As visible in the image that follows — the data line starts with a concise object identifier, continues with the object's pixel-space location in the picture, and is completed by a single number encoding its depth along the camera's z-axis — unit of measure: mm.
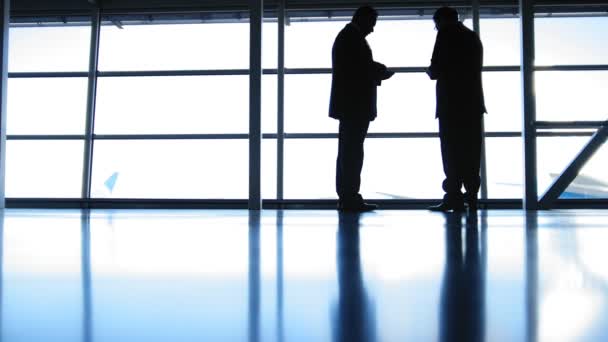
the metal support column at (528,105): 5160
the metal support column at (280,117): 6652
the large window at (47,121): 6957
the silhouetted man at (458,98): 3273
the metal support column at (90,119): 7066
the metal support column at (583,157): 4703
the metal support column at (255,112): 5078
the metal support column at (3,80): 4422
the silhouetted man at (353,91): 3344
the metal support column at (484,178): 6658
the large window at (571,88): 4961
